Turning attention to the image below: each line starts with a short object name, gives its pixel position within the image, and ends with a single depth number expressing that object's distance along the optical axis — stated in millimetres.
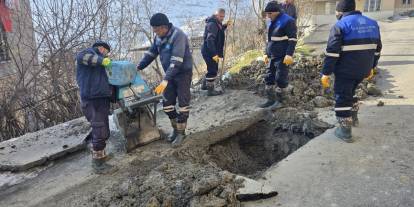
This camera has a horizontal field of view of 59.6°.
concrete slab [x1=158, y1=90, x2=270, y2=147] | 5447
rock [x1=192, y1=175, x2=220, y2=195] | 3379
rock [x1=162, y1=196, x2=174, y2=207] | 3301
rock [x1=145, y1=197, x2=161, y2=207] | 3289
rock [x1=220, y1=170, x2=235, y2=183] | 3606
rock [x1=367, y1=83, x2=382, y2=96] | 6407
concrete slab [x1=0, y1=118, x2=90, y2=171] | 4832
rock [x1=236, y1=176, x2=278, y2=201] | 3479
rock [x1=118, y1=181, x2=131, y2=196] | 3646
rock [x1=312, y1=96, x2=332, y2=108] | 6035
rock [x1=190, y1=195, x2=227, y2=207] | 3234
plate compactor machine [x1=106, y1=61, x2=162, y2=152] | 4551
